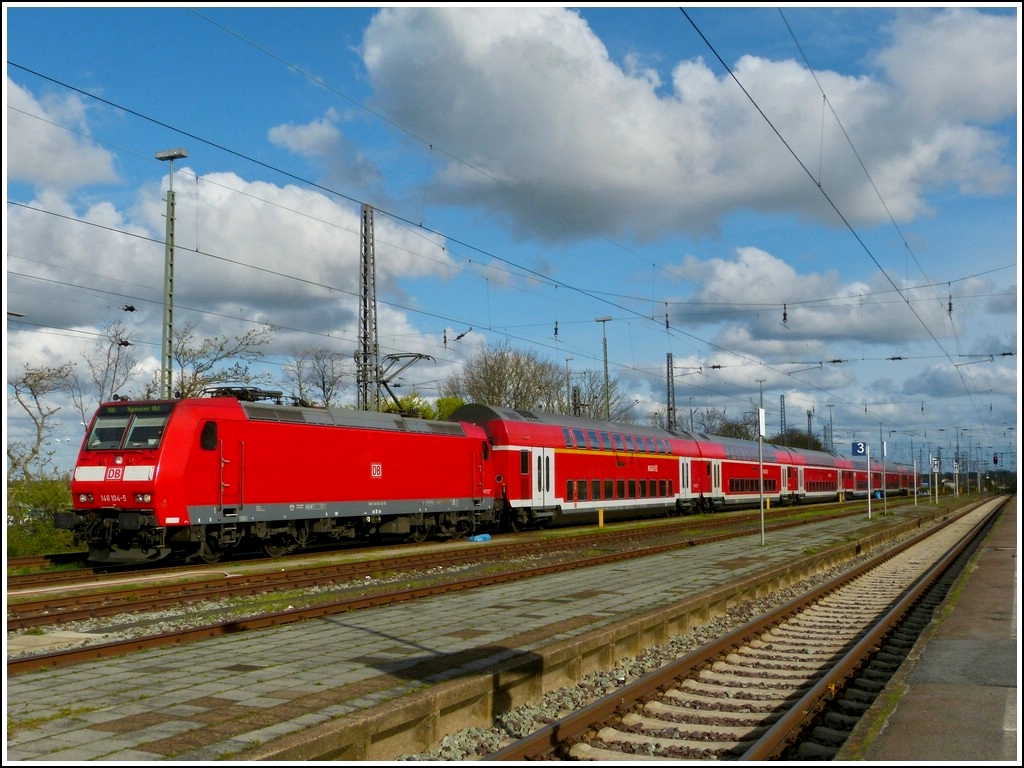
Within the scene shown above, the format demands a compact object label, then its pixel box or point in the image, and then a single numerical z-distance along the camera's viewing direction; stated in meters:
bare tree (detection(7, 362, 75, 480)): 30.07
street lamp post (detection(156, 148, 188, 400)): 21.70
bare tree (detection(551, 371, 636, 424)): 79.19
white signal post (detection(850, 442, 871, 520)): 41.00
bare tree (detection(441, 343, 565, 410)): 75.00
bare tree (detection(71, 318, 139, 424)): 35.37
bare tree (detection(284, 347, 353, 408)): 57.69
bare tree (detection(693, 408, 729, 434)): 114.91
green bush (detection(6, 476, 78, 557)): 25.66
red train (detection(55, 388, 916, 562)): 19.41
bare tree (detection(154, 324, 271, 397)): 33.72
